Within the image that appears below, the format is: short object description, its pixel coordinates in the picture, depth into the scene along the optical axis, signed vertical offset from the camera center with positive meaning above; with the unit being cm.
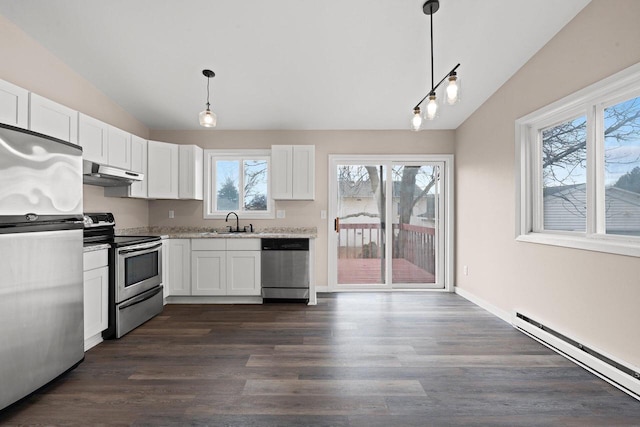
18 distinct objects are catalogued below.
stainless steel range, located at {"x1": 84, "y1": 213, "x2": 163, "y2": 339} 278 -62
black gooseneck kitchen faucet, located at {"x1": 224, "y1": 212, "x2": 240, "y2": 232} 438 -11
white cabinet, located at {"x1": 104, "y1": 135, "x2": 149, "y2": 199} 356 +55
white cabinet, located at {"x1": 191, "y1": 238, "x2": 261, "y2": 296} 386 -68
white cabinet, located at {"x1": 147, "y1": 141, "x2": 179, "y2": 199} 389 +60
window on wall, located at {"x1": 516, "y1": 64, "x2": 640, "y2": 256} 210 +38
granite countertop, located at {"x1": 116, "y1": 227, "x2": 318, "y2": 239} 384 -26
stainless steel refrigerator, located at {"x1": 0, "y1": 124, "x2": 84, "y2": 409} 170 -29
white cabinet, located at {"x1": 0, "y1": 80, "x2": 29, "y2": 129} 205 +78
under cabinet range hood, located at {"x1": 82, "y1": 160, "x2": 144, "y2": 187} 275 +39
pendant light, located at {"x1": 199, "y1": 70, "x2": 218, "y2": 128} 289 +93
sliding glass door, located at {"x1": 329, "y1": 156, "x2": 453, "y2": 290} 452 -16
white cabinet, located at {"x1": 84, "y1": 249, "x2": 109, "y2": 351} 252 -71
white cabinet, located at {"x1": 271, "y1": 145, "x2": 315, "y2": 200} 416 +64
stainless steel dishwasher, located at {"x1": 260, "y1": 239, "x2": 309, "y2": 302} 387 -75
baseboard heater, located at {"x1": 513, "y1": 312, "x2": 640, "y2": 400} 196 -108
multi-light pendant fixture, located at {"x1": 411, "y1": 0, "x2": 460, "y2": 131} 195 +81
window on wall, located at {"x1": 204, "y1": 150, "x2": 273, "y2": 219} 451 +45
